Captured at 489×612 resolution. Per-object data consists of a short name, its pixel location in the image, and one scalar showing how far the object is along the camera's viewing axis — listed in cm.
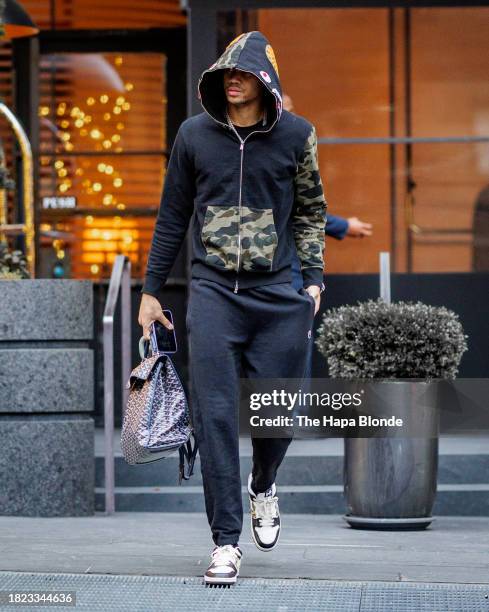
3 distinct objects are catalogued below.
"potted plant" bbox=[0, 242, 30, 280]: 1075
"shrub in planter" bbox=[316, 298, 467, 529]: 968
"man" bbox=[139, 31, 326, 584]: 712
